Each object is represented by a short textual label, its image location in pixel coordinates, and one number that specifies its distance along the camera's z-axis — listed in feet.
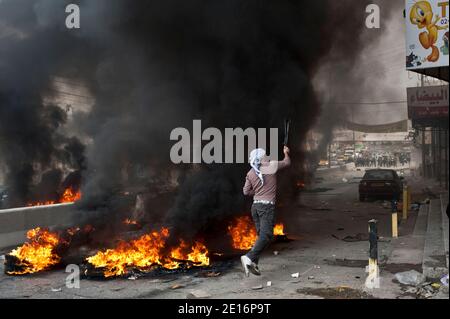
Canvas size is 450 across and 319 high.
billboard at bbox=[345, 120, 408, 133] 105.39
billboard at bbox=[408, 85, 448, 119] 71.00
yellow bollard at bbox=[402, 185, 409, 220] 39.75
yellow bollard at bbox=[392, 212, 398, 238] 30.03
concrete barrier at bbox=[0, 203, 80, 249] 30.04
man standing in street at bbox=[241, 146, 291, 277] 18.54
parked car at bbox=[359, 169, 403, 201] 55.98
